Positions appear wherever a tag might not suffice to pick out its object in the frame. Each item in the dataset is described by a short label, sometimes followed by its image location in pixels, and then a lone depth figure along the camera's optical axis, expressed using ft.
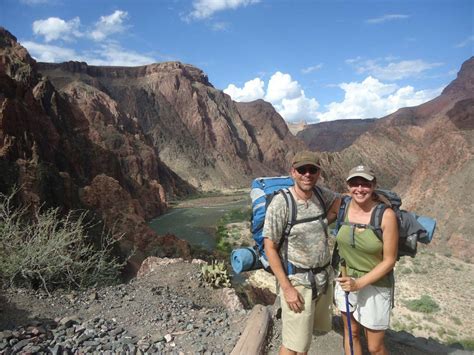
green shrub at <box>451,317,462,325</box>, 50.19
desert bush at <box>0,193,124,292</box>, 18.61
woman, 9.18
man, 9.16
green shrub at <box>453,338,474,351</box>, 41.14
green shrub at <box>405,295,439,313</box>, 53.78
